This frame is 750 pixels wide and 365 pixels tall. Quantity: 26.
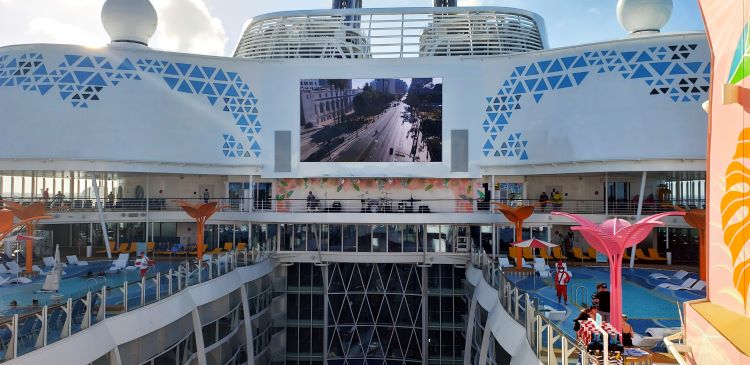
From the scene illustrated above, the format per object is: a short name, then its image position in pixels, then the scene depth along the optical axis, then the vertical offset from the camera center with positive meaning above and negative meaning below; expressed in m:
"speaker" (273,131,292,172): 28.28 +1.86
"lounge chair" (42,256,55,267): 20.49 -2.44
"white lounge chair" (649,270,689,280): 18.83 -2.67
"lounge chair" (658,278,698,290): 16.64 -2.60
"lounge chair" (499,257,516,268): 21.32 -2.50
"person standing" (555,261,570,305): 14.48 -2.17
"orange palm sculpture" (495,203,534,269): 21.89 -0.80
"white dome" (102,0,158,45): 28.09 +8.07
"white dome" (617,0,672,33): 26.78 +7.99
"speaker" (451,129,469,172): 27.61 +1.93
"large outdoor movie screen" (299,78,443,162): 27.86 +3.37
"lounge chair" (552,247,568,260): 24.68 -2.52
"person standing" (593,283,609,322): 10.98 -1.99
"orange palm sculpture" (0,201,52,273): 18.60 -0.80
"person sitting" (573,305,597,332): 8.96 -1.90
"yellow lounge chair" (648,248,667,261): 24.67 -2.56
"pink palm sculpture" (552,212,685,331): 11.36 -0.81
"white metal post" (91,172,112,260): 25.31 -0.98
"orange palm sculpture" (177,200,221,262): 23.05 -0.75
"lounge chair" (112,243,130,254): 27.06 -2.60
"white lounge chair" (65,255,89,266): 20.33 -2.42
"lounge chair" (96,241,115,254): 27.19 -2.63
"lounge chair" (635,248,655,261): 24.44 -2.56
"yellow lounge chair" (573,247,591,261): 24.55 -2.52
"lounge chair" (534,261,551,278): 19.14 -2.51
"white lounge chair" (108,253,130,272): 18.83 -2.36
